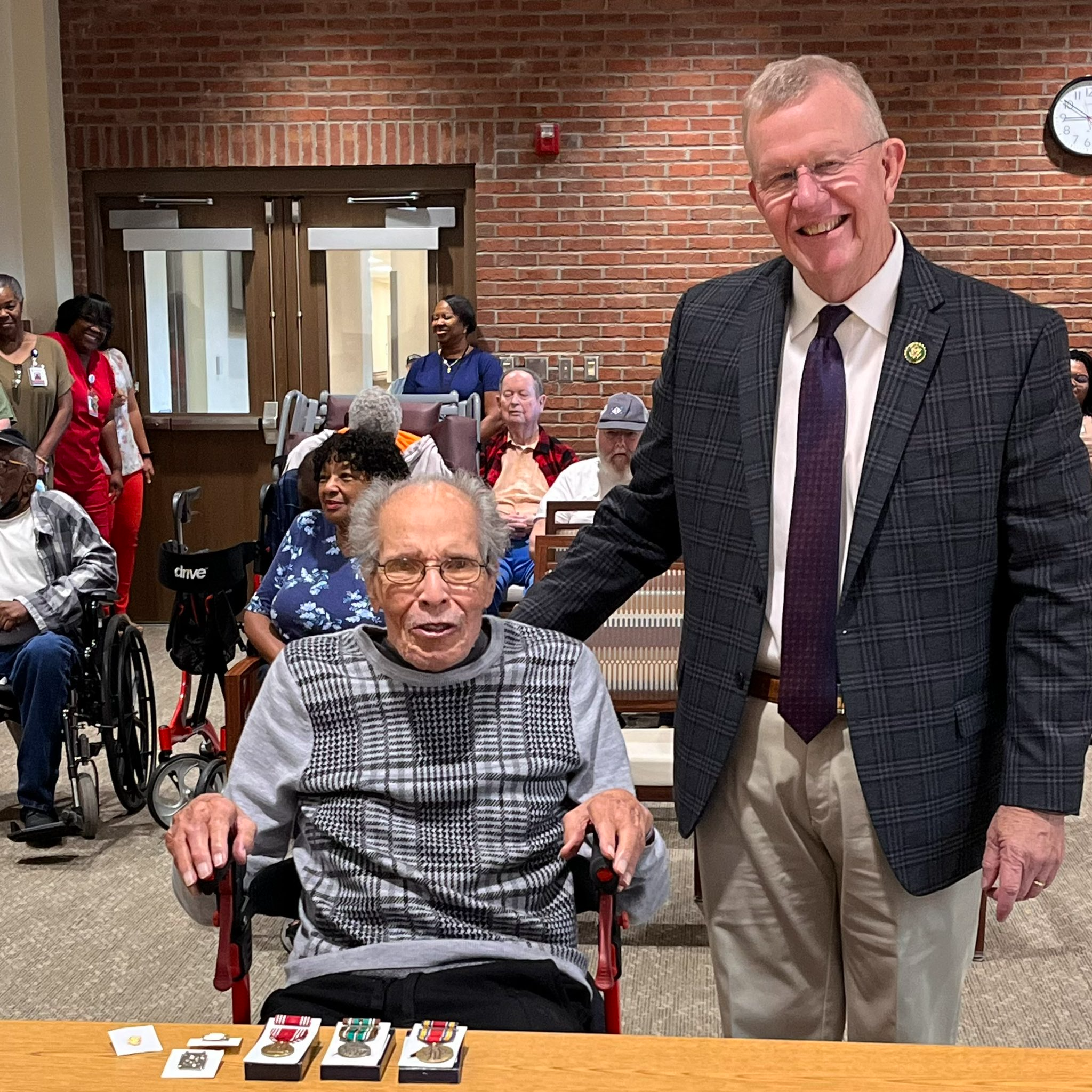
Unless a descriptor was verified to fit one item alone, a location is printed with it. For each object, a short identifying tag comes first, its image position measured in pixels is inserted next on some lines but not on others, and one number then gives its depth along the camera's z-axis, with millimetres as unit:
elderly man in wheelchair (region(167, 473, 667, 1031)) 1673
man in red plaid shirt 5367
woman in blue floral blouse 3416
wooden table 1165
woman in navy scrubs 6023
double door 6719
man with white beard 4840
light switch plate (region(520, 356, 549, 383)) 6586
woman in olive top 5684
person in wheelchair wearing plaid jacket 3779
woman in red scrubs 6035
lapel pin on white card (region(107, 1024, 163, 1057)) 1232
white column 6355
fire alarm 6402
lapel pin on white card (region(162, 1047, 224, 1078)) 1188
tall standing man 1521
